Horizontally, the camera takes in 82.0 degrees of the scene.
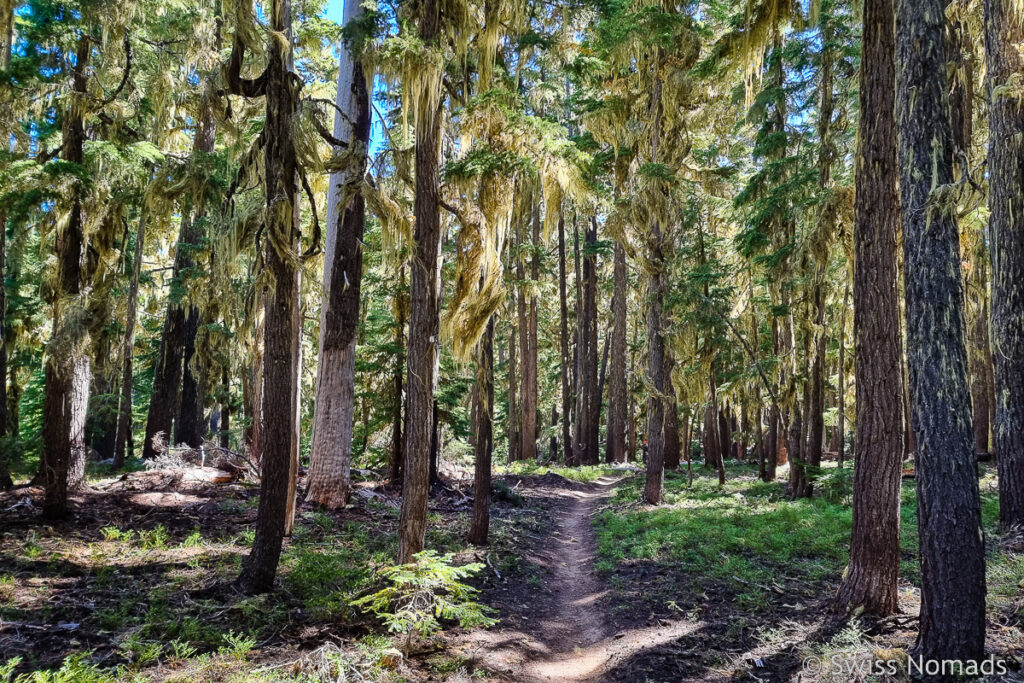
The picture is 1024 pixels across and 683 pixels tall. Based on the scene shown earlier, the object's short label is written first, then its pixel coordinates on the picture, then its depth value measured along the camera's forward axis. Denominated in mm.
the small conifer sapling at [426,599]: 5246
